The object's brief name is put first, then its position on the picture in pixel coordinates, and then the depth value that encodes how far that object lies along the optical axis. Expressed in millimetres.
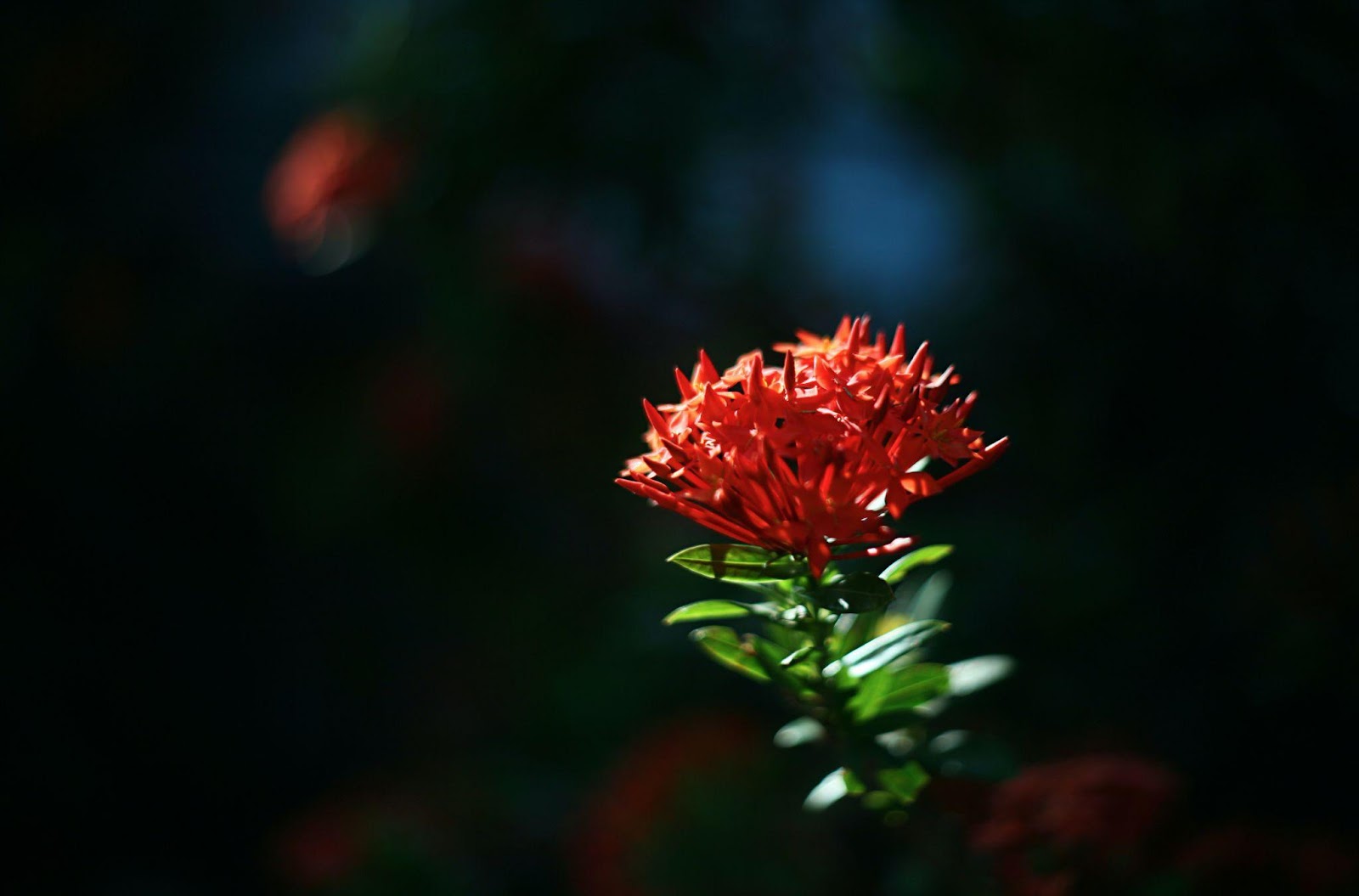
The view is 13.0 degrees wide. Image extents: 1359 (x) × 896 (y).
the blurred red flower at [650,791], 1270
